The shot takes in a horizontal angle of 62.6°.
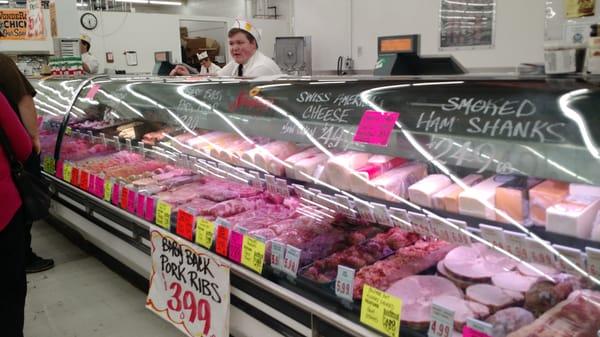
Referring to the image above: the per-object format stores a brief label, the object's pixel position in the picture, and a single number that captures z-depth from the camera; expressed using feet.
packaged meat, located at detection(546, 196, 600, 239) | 4.65
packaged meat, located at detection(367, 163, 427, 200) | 6.35
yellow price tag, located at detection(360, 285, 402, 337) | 5.03
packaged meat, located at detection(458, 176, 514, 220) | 5.37
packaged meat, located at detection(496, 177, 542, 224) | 5.22
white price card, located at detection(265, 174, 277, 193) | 7.95
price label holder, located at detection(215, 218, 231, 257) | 7.42
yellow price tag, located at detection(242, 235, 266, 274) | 6.77
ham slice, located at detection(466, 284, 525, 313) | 5.22
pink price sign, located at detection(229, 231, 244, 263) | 7.18
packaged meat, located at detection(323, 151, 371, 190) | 6.83
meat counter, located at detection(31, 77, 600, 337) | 4.92
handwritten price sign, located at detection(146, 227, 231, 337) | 7.43
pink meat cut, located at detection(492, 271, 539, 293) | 5.47
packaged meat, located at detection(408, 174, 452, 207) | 5.89
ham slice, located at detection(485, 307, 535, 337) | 4.75
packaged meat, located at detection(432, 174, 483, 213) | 5.63
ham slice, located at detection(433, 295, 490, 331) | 4.83
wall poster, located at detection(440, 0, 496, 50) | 23.82
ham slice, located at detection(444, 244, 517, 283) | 5.86
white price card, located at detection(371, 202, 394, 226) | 6.39
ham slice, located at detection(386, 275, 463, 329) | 5.08
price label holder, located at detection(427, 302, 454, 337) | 4.75
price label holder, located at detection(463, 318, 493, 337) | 4.50
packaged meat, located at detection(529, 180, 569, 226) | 4.99
